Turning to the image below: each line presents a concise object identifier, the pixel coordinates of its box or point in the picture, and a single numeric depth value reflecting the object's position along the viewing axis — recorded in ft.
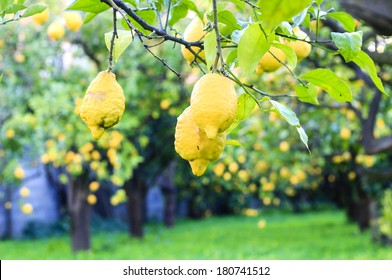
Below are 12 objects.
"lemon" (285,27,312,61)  6.20
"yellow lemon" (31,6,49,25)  13.84
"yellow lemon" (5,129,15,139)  27.73
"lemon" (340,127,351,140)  27.31
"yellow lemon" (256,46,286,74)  6.03
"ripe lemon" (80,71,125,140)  5.33
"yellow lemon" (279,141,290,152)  28.40
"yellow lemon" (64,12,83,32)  16.54
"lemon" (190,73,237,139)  5.01
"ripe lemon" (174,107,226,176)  5.27
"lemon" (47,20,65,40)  18.16
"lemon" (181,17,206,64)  5.86
